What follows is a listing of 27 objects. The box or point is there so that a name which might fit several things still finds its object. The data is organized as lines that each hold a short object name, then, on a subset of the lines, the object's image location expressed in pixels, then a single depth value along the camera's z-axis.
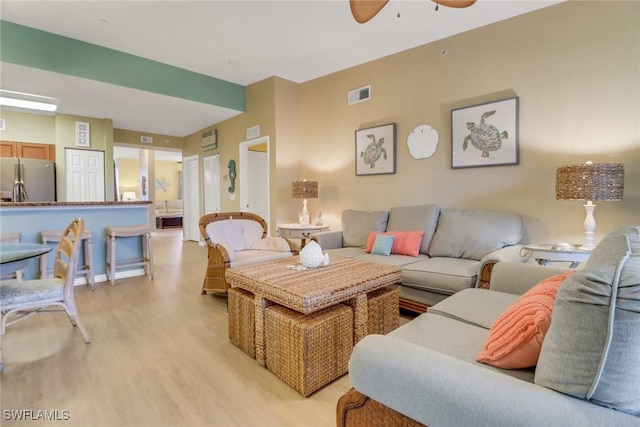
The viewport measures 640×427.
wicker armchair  3.04
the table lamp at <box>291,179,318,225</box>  4.43
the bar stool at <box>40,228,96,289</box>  3.42
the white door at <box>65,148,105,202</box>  5.62
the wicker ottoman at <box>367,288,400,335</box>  2.15
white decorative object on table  2.36
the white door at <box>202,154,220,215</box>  6.50
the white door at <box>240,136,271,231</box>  5.71
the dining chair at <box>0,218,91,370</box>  2.03
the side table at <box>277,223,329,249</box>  4.32
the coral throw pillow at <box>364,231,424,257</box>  3.25
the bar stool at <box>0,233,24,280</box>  3.18
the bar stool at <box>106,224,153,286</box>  3.81
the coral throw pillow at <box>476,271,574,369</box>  0.99
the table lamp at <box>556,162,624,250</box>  2.37
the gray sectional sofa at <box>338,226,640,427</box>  0.69
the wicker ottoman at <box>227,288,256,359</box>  2.13
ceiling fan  1.77
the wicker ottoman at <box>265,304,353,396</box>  1.74
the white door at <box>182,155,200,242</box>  7.34
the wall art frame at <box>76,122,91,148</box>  5.65
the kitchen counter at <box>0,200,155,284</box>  3.45
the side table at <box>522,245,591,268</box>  2.34
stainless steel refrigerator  5.12
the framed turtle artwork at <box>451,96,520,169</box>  3.14
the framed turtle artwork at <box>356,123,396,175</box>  4.05
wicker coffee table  1.79
